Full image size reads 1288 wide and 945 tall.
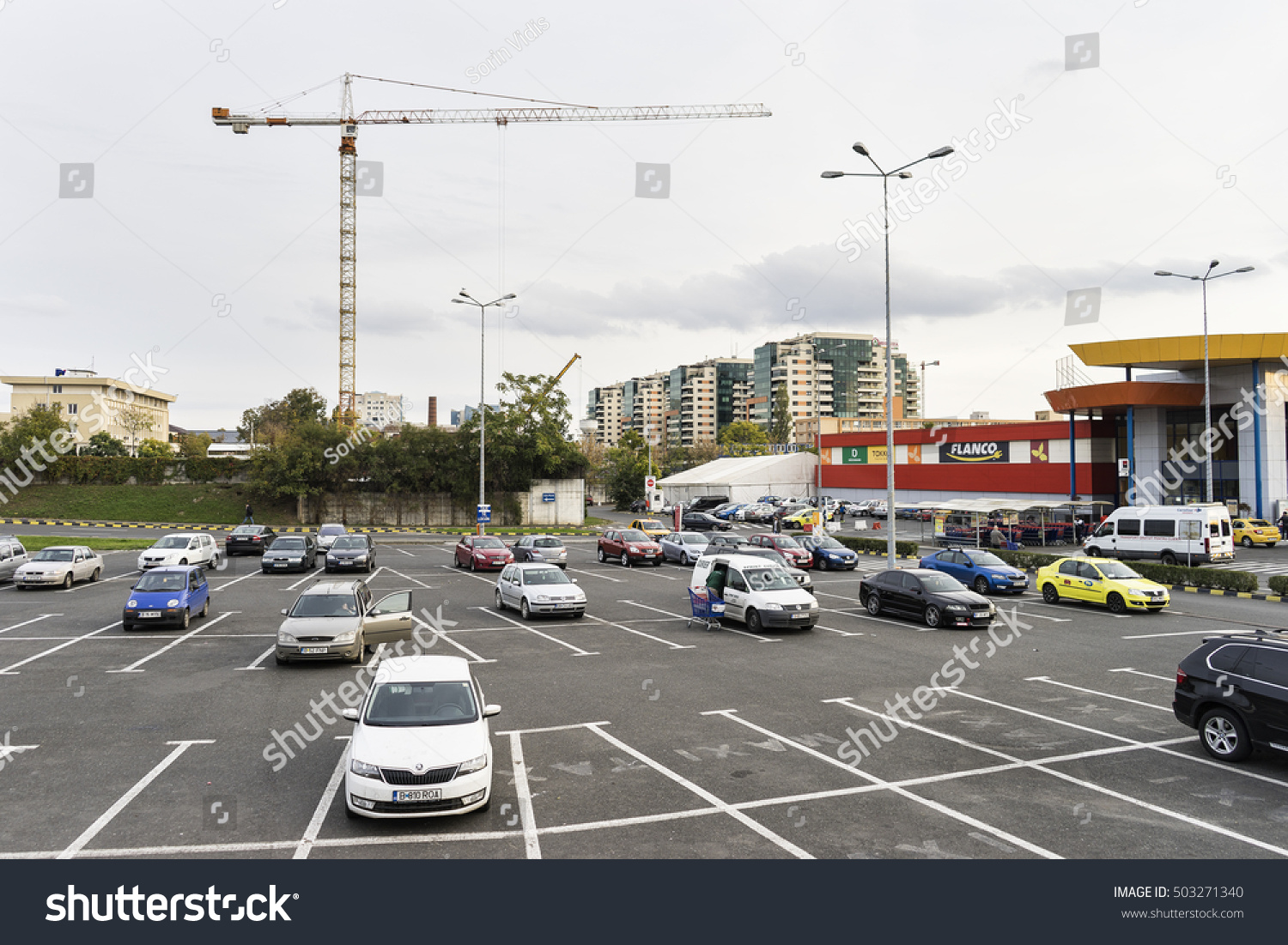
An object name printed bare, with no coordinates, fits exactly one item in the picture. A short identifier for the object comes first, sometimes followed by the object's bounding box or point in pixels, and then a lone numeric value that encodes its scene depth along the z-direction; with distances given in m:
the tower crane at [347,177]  75.31
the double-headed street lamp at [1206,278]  36.53
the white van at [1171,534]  32.56
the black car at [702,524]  56.03
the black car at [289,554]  31.33
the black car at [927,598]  20.09
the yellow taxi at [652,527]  43.07
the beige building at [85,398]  113.69
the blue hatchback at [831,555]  34.00
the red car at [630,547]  35.94
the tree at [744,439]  118.06
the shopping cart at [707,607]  20.19
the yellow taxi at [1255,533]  41.34
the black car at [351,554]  30.19
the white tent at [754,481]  78.19
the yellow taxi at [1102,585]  22.41
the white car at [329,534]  38.16
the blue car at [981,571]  26.45
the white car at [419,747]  8.02
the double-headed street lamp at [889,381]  23.31
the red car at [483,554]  32.53
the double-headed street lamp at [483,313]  39.53
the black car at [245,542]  38.09
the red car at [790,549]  33.28
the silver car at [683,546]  36.16
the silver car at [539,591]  20.98
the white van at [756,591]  19.45
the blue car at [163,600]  18.75
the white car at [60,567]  25.48
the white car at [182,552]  29.52
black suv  9.74
